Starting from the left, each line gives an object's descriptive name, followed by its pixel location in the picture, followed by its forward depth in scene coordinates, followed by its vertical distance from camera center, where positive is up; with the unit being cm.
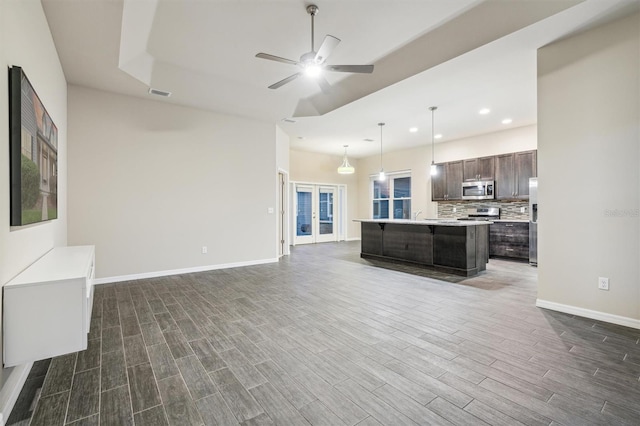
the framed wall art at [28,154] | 189 +44
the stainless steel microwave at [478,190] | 711 +53
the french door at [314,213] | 972 -4
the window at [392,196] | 948 +51
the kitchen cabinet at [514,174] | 656 +86
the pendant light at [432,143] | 553 +191
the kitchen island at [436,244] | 513 -62
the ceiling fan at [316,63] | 297 +158
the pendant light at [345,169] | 830 +120
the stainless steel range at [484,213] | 729 -4
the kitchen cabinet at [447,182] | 777 +80
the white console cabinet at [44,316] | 176 -64
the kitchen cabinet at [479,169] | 717 +107
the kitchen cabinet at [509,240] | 644 -64
